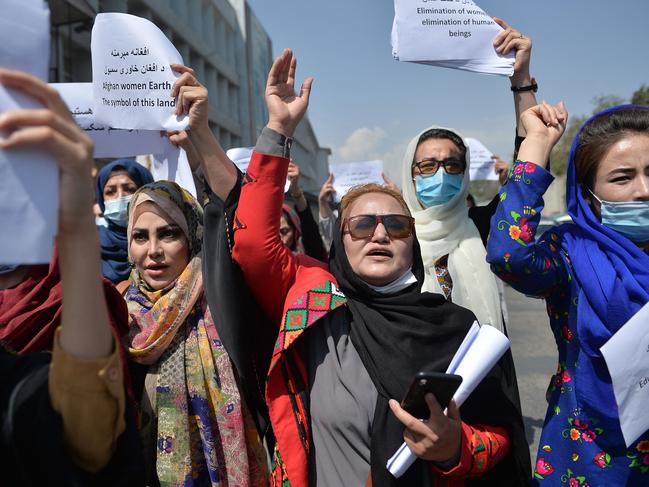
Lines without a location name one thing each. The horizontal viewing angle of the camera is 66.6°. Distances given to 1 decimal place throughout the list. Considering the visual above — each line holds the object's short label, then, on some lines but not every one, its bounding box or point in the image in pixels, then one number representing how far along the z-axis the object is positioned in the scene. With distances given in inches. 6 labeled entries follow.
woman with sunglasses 55.6
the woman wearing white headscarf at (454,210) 78.7
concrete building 434.6
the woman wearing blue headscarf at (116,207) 105.3
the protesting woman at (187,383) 65.5
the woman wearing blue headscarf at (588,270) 55.9
